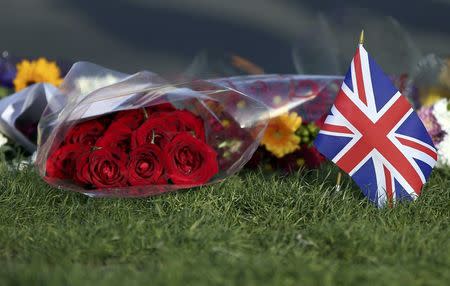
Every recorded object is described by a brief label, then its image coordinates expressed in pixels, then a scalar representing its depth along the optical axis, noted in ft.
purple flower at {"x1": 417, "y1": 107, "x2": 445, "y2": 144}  28.96
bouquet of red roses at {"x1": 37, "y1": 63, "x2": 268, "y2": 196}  23.24
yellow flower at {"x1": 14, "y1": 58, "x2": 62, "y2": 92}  36.91
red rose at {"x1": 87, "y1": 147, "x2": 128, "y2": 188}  22.99
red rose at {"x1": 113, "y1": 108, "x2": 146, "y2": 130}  24.41
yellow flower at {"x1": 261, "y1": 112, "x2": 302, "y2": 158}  28.25
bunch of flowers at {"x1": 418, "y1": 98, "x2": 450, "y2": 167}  28.25
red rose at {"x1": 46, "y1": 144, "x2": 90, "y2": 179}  23.77
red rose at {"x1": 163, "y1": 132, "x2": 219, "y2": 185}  23.35
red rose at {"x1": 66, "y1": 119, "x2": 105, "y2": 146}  24.23
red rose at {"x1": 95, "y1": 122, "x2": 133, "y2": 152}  23.71
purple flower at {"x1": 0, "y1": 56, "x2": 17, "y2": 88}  39.04
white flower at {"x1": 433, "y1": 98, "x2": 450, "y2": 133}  28.81
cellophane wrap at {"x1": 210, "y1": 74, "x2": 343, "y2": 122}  29.19
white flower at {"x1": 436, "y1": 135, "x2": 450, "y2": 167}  27.30
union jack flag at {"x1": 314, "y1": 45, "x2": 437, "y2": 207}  22.93
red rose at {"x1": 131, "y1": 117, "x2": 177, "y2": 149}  23.66
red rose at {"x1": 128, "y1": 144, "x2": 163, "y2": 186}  23.26
